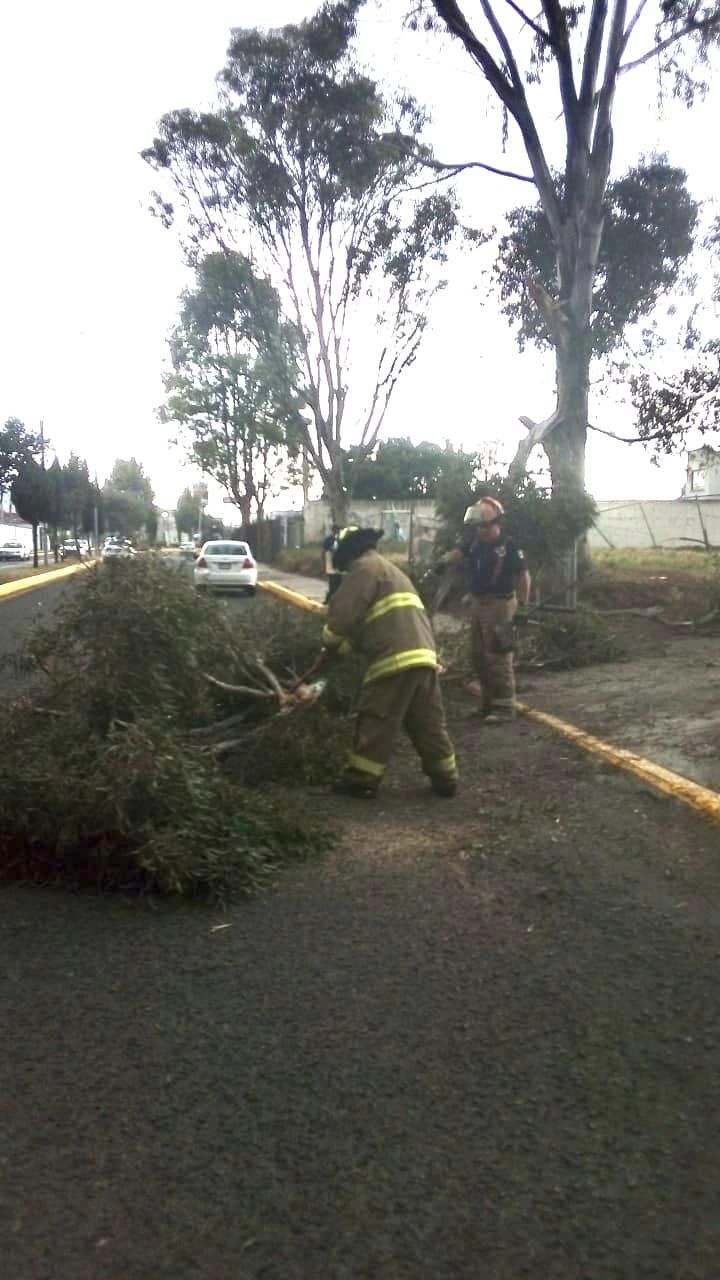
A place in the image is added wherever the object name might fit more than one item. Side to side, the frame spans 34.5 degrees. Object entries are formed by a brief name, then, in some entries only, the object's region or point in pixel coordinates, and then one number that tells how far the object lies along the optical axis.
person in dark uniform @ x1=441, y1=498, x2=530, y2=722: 8.89
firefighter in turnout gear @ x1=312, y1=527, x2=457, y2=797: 6.50
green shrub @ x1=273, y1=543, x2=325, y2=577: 34.81
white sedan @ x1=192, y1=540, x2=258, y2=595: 25.02
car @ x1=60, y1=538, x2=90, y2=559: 51.91
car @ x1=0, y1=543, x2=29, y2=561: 62.72
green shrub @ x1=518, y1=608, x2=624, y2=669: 11.21
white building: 41.24
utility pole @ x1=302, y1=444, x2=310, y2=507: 51.13
